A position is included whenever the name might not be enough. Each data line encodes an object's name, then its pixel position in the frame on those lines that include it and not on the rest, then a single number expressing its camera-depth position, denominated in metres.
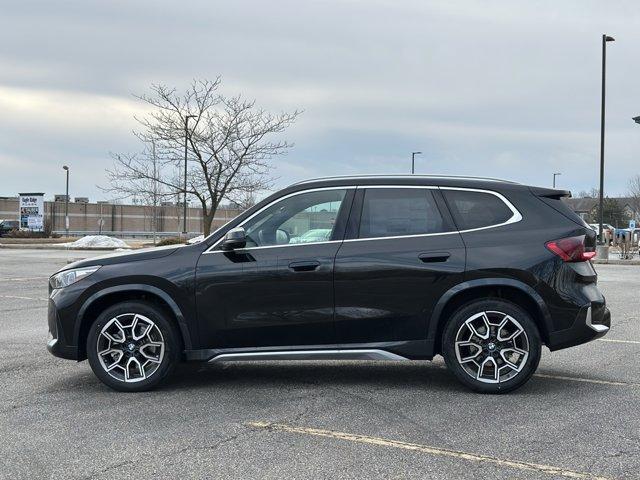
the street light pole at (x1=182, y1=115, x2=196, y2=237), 29.06
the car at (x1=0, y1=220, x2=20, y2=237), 56.44
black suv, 5.56
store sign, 46.59
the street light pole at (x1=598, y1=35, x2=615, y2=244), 28.83
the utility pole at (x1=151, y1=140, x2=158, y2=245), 40.64
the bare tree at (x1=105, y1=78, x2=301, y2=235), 30.03
